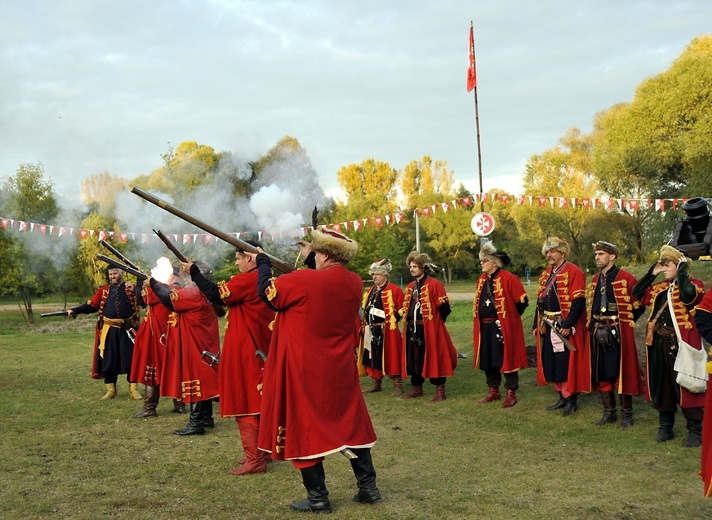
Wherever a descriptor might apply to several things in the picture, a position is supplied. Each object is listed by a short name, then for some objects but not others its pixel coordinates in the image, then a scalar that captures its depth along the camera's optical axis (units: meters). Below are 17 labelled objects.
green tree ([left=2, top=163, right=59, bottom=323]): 24.48
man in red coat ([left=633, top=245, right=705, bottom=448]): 6.77
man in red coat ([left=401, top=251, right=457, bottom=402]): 9.94
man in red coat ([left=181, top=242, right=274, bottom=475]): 6.10
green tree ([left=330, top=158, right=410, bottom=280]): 30.05
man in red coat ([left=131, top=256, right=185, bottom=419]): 9.00
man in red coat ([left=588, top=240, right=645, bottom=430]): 7.71
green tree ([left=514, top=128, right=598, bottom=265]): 41.19
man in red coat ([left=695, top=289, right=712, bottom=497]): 4.23
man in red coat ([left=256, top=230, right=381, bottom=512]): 5.00
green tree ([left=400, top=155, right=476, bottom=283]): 52.72
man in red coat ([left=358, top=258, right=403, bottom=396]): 10.55
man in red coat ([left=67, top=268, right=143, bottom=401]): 10.11
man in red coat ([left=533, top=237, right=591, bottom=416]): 8.35
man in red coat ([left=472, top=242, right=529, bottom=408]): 9.24
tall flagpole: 21.08
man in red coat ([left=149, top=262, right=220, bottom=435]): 7.58
